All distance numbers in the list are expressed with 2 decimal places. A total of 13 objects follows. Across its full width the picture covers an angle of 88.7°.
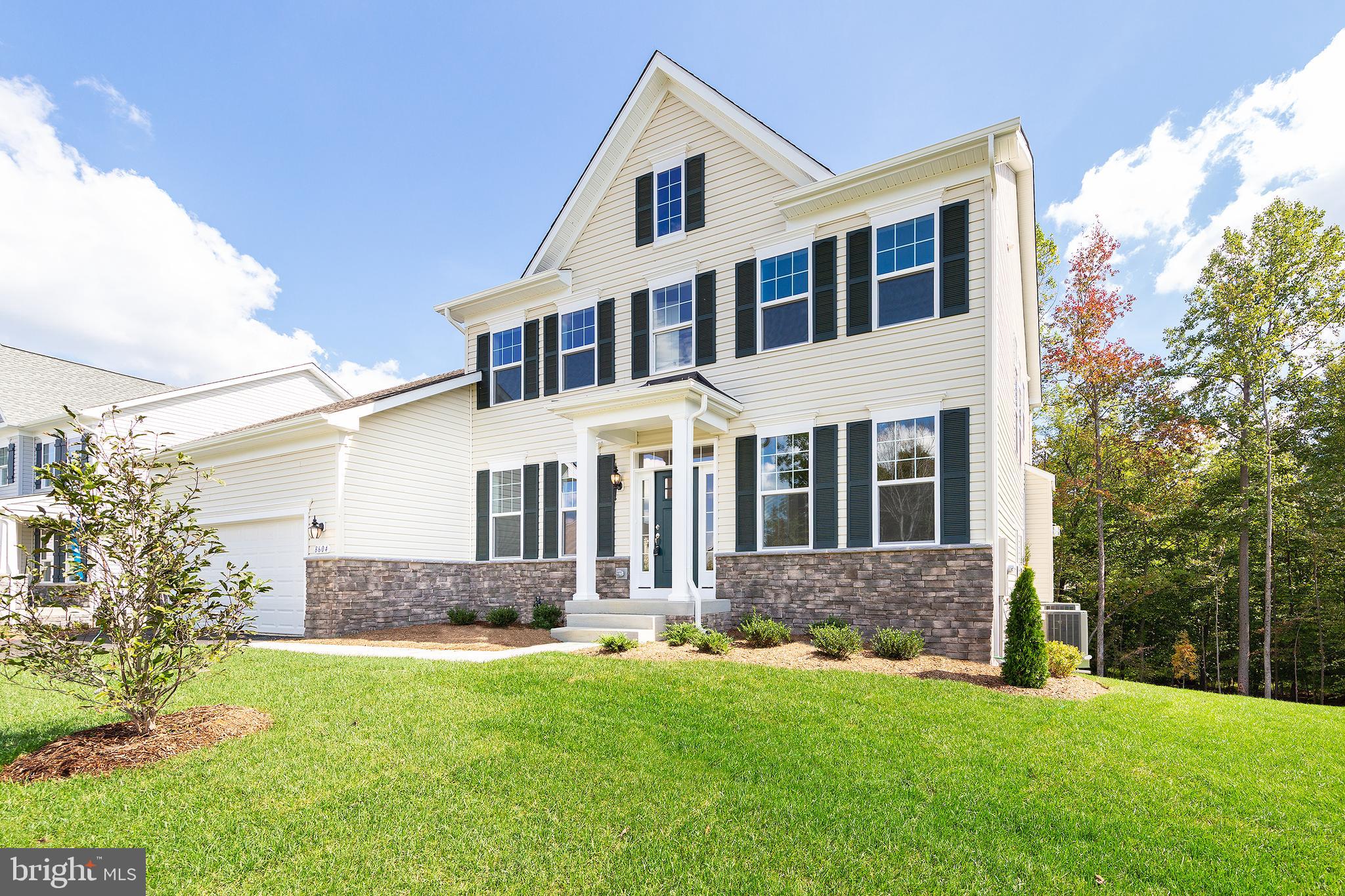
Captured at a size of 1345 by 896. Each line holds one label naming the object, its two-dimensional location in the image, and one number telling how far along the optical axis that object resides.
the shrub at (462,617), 12.78
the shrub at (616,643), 8.71
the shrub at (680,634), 8.82
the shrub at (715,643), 8.39
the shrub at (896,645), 8.32
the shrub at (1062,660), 8.29
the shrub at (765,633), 8.95
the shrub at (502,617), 12.39
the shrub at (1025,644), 7.27
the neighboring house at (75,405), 17.75
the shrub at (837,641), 8.27
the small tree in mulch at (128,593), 5.03
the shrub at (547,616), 12.24
